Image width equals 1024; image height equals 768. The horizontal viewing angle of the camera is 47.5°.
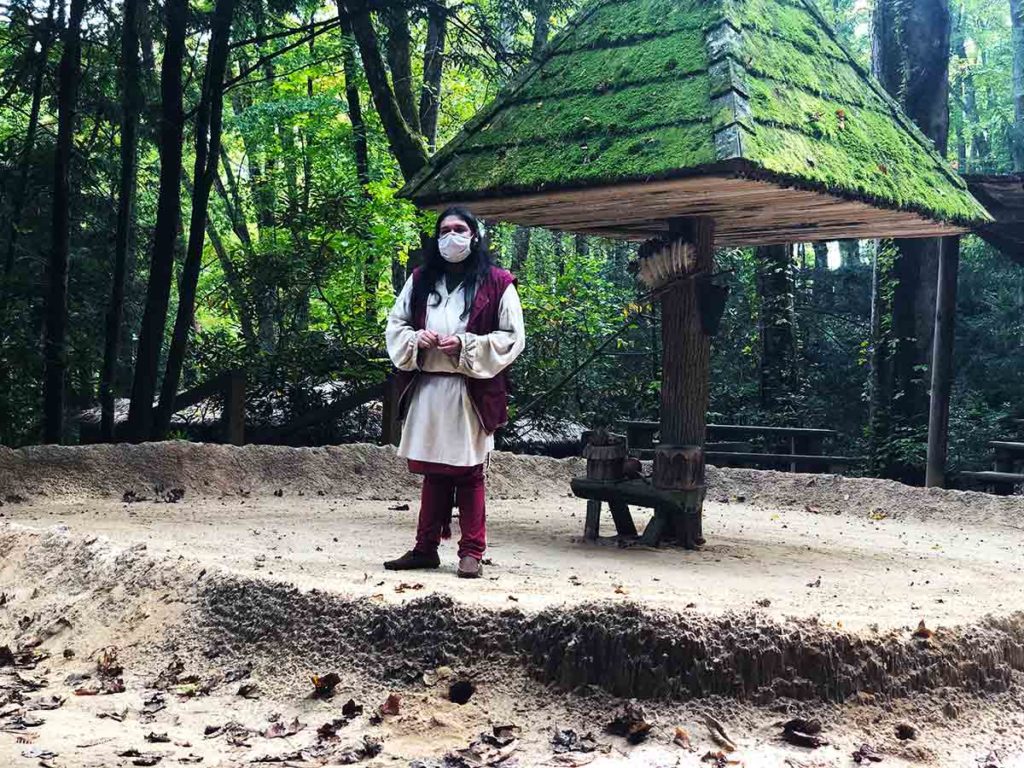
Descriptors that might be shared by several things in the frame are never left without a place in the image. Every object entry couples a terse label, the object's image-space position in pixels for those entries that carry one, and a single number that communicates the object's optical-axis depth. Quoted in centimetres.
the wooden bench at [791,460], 1198
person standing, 554
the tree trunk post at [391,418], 1059
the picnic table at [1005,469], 1019
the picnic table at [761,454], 1194
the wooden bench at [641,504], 688
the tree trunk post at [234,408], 1038
